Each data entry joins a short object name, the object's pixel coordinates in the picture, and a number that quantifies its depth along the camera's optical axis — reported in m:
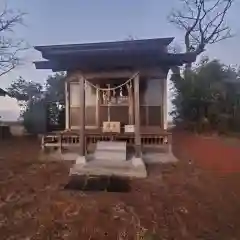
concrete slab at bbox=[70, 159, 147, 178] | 3.78
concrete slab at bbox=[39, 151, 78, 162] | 4.79
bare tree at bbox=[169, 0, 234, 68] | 11.71
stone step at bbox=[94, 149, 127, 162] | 4.23
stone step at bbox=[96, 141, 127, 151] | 4.40
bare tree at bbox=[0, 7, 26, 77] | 9.73
